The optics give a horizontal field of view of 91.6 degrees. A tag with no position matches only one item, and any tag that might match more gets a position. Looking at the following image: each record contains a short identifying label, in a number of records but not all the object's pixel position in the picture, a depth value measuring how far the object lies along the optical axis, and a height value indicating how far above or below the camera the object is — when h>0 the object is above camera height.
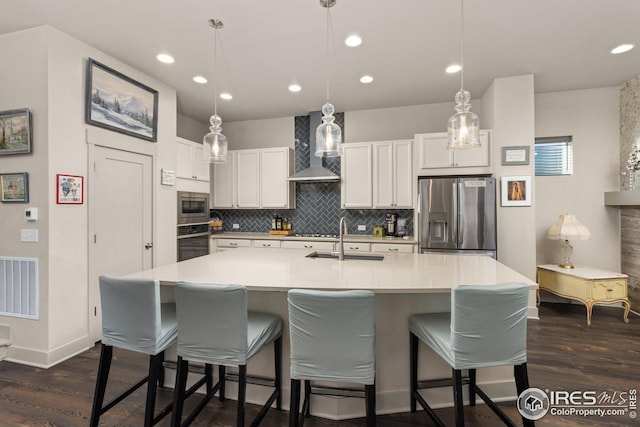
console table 3.50 -0.86
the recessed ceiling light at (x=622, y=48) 3.04 +1.63
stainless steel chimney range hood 4.66 +0.67
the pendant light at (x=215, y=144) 2.51 +0.57
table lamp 3.71 -0.23
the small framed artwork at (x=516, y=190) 3.76 +0.28
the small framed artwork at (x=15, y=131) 2.69 +0.73
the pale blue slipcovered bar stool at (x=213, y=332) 1.58 -0.61
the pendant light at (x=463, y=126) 2.07 +0.58
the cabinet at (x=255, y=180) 4.98 +0.56
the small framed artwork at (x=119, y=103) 2.99 +1.18
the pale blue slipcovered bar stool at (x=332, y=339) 1.48 -0.62
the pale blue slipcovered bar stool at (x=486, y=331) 1.51 -0.59
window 4.23 +0.79
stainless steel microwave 4.21 +0.10
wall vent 2.71 -0.64
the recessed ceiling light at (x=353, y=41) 2.82 +1.60
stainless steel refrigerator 3.71 -0.02
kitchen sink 2.81 -0.40
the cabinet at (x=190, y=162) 4.23 +0.76
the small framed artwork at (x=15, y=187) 2.71 +0.25
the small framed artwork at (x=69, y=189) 2.73 +0.23
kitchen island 1.87 -0.60
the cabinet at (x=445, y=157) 3.94 +0.73
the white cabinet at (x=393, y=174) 4.41 +0.56
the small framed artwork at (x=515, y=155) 3.76 +0.70
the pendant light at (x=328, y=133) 2.33 +0.61
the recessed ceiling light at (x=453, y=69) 3.41 +1.61
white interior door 3.05 -0.03
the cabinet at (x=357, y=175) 4.57 +0.57
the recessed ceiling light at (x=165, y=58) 3.16 +1.62
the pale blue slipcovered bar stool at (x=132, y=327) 1.68 -0.62
